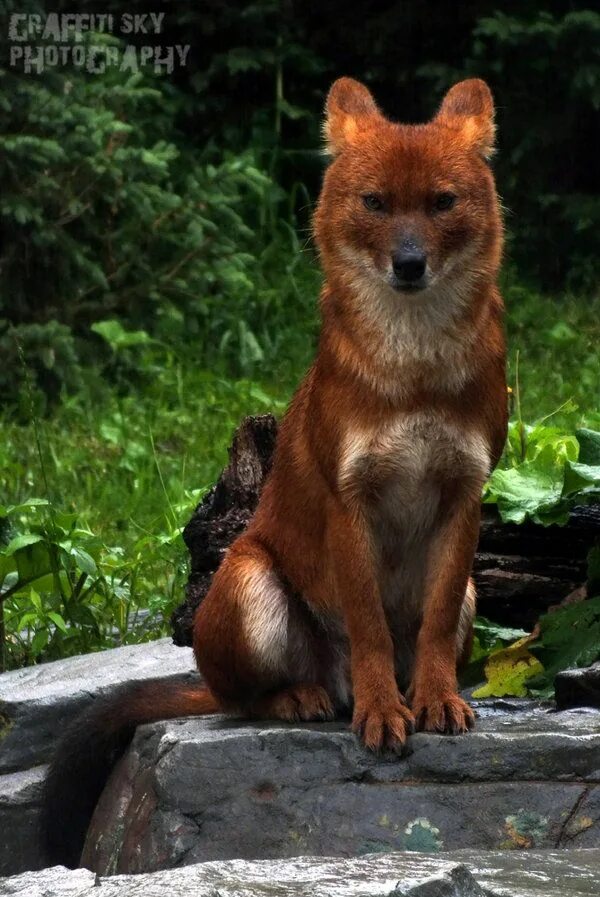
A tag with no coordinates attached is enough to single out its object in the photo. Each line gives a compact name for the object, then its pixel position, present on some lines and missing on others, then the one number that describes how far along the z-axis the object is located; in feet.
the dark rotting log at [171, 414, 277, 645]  38.93
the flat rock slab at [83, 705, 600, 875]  27.50
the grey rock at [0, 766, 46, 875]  34.30
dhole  29.19
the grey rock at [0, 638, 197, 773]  36.47
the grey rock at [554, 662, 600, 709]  29.94
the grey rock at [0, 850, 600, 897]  20.98
